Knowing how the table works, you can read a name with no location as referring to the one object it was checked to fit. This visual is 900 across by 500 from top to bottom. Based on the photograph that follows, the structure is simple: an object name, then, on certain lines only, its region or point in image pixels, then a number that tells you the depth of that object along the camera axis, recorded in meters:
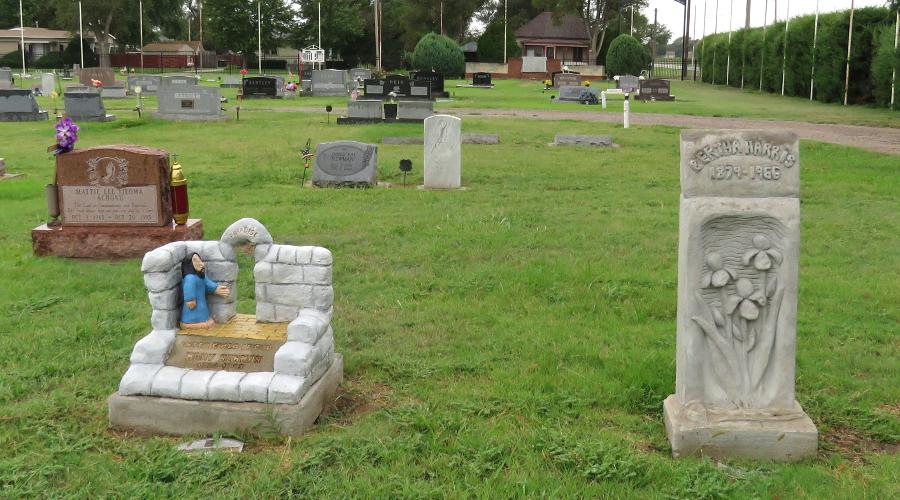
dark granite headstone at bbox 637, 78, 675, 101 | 36.31
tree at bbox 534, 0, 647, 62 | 64.81
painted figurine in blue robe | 5.02
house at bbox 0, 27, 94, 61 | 79.75
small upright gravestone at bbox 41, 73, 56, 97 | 36.91
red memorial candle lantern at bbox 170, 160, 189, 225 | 8.47
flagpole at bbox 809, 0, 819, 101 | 34.56
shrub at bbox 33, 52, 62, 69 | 72.06
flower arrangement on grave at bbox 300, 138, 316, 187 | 13.89
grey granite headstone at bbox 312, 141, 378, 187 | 13.17
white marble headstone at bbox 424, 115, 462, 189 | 13.02
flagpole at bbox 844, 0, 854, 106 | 32.28
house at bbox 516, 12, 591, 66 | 72.81
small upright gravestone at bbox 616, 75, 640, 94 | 42.42
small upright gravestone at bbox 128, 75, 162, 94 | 38.45
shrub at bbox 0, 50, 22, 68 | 71.81
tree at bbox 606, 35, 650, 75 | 54.09
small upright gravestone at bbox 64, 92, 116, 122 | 23.91
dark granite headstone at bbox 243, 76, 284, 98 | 35.91
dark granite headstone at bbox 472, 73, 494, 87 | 48.66
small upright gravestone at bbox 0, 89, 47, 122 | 24.70
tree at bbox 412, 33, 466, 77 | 47.09
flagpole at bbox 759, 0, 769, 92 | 43.47
